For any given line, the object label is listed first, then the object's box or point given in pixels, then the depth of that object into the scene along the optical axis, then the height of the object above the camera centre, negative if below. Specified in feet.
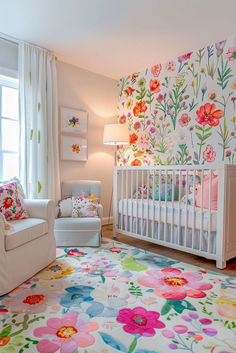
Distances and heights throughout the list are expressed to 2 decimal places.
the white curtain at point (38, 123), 9.82 +1.83
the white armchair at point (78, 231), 9.34 -2.17
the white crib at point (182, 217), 7.57 -1.54
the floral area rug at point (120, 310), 4.27 -2.80
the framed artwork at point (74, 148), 11.50 +0.99
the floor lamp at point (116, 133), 11.68 +1.65
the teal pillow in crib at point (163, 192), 10.06 -0.83
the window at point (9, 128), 9.80 +1.61
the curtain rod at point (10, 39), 9.30 +4.73
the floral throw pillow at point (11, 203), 7.43 -0.96
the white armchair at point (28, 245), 6.06 -1.95
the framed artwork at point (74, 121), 11.49 +2.23
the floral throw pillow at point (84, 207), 9.91 -1.41
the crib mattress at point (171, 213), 7.87 -1.44
